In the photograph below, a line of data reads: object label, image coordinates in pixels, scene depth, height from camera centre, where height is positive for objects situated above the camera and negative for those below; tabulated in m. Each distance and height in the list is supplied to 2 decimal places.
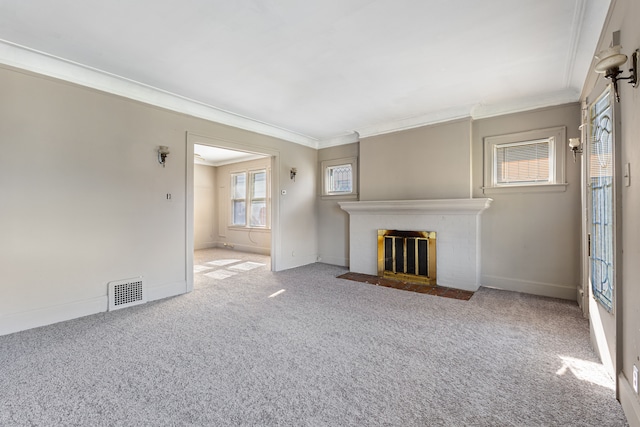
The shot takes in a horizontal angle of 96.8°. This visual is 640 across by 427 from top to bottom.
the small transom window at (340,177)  5.81 +0.79
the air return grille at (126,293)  3.34 -0.95
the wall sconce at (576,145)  3.14 +0.77
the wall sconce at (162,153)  3.70 +0.80
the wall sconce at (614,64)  1.50 +0.81
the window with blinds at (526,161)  3.77 +0.74
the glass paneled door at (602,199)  1.96 +0.11
